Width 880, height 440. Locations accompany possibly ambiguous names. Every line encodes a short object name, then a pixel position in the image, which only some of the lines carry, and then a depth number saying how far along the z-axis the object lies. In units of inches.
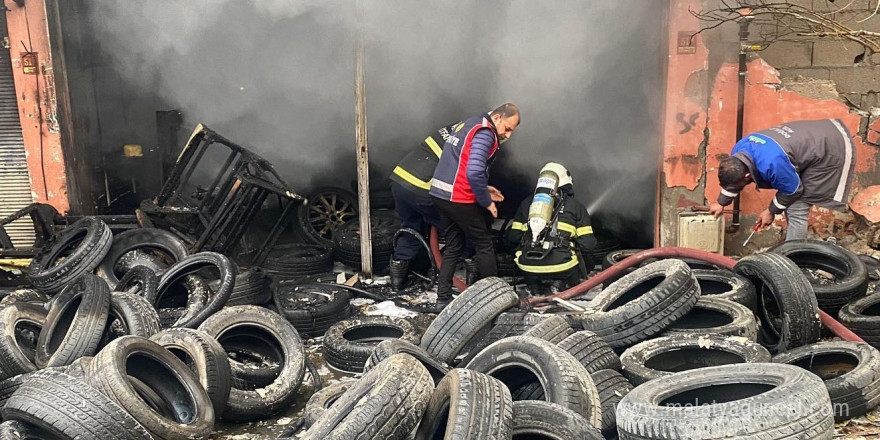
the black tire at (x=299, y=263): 310.0
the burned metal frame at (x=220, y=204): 291.4
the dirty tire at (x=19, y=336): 189.6
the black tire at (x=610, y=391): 158.6
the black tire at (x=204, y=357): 174.2
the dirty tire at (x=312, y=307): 247.0
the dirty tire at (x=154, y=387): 150.8
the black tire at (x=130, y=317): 202.7
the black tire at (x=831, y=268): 215.5
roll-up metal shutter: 319.3
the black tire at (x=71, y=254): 264.5
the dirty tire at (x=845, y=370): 167.8
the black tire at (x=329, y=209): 365.1
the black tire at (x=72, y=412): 143.4
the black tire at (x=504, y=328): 200.1
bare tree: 279.7
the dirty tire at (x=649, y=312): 197.6
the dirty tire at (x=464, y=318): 197.9
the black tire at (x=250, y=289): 257.9
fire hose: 254.8
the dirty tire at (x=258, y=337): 183.5
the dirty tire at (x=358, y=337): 215.5
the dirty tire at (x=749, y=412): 127.6
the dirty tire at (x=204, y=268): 225.6
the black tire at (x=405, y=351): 171.2
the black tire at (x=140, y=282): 240.1
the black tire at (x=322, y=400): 168.6
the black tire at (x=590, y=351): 174.1
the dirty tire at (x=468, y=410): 123.2
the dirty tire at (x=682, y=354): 177.8
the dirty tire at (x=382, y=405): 125.0
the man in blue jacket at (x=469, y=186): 266.7
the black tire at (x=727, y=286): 211.9
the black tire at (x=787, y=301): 194.9
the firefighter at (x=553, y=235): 277.6
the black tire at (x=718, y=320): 191.2
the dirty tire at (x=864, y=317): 201.2
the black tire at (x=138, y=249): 274.7
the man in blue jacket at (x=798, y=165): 251.3
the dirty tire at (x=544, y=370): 148.3
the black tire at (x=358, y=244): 319.3
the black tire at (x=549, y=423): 131.5
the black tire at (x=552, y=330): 181.8
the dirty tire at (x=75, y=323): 189.9
